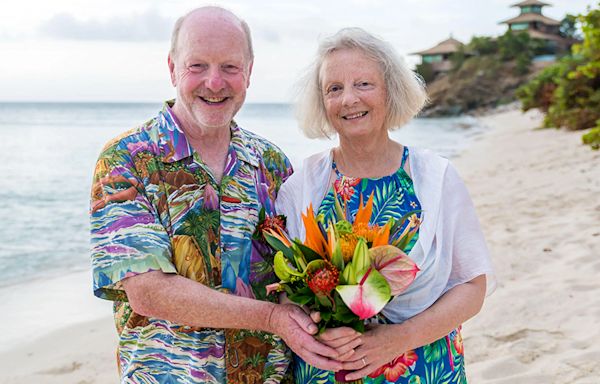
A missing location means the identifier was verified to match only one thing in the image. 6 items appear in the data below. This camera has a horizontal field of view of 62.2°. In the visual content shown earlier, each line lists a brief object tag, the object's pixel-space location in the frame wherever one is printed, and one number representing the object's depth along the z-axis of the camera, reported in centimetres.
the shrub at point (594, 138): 1075
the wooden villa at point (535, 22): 6500
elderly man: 198
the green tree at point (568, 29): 6421
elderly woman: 211
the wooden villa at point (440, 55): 7106
